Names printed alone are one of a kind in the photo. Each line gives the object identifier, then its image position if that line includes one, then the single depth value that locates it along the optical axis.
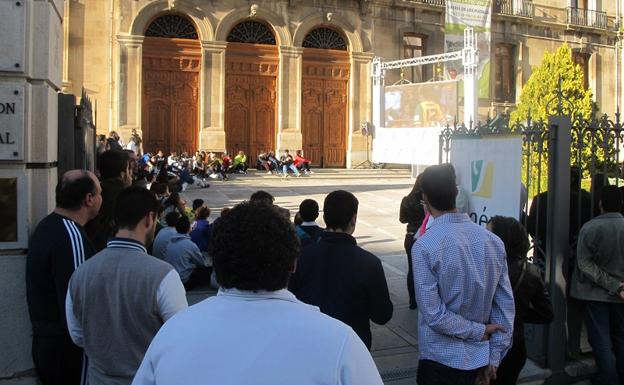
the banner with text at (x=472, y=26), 27.22
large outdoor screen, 22.91
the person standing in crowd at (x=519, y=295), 3.79
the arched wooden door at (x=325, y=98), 28.08
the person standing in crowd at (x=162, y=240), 7.24
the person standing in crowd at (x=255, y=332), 1.53
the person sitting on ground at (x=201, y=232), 8.39
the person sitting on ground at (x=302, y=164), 25.30
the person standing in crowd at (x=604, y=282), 4.93
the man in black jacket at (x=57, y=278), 3.23
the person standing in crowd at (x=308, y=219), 4.93
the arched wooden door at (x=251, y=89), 26.70
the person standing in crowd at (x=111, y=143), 12.51
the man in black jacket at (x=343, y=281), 3.42
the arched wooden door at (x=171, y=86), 25.30
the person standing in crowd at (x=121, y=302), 2.75
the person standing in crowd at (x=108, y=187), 4.12
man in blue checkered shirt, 3.25
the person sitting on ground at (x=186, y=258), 7.29
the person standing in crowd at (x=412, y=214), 6.74
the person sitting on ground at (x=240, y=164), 25.06
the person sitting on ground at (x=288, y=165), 24.50
